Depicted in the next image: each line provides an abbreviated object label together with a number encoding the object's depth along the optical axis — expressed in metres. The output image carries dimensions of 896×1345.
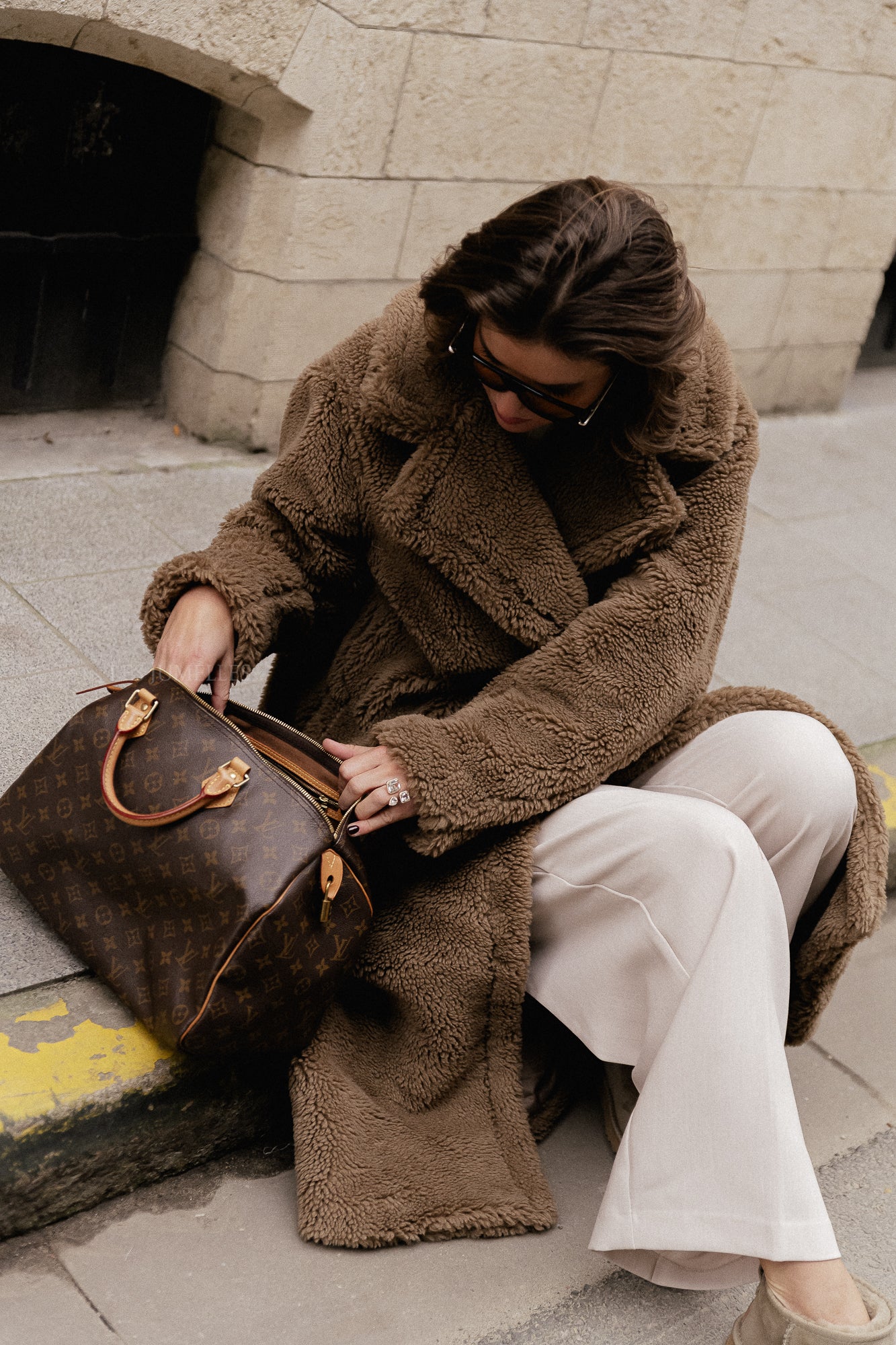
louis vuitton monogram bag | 1.83
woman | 1.88
